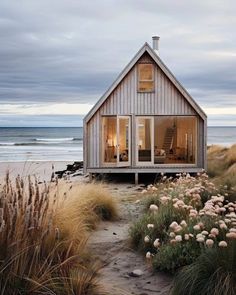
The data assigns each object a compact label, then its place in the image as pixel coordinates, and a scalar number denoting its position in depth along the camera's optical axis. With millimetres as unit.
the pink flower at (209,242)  3715
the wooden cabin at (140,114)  13373
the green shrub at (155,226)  5418
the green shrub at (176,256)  4492
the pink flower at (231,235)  3656
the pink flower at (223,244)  3682
